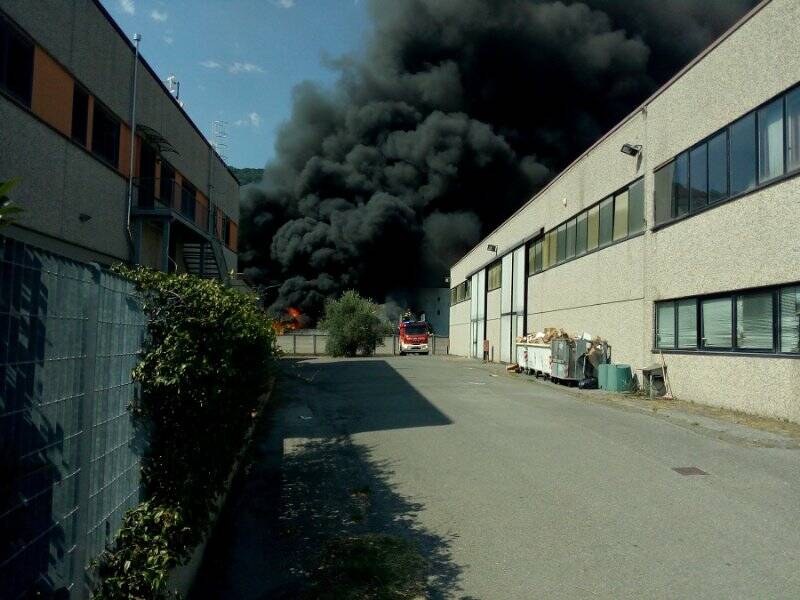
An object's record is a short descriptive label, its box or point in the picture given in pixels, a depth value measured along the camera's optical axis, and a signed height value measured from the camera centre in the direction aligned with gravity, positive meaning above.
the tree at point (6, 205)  2.47 +0.45
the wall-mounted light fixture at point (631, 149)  17.26 +4.81
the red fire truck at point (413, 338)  45.69 -0.23
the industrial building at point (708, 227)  11.23 +2.43
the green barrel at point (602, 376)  17.05 -0.92
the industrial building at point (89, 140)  10.95 +3.83
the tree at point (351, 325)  39.69 +0.46
